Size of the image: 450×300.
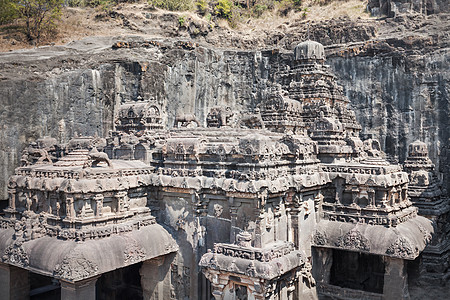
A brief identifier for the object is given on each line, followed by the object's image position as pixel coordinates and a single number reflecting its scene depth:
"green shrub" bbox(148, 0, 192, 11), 44.88
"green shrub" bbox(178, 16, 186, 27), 41.69
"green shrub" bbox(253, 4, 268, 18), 51.56
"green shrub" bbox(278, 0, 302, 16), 50.00
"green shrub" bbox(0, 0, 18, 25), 35.06
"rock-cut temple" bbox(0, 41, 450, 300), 13.70
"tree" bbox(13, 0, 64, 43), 35.97
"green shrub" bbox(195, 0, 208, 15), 47.59
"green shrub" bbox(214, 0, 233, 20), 48.19
